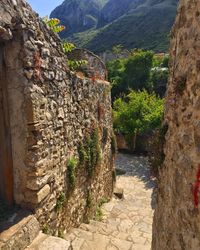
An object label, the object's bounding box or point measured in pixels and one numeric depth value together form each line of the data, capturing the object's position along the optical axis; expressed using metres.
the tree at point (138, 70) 24.72
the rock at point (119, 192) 9.06
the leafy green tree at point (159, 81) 23.78
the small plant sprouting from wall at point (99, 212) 6.48
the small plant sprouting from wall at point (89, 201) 5.99
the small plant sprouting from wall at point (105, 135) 7.42
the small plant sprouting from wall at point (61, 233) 4.51
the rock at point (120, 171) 12.64
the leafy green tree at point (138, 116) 15.39
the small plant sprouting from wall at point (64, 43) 4.78
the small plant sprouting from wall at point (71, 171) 4.89
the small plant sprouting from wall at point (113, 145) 8.52
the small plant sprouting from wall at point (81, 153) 5.43
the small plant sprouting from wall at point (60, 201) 4.43
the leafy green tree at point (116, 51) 39.37
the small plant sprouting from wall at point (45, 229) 3.94
